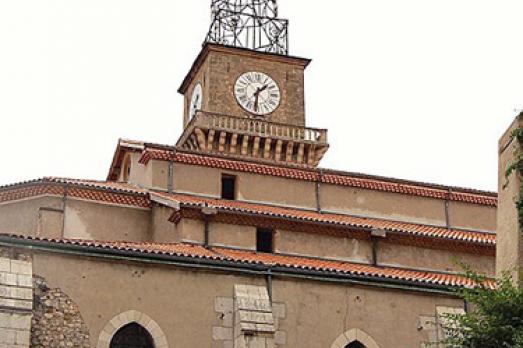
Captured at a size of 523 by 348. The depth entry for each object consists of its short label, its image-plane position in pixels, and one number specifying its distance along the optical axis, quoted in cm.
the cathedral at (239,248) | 2572
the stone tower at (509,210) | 2453
